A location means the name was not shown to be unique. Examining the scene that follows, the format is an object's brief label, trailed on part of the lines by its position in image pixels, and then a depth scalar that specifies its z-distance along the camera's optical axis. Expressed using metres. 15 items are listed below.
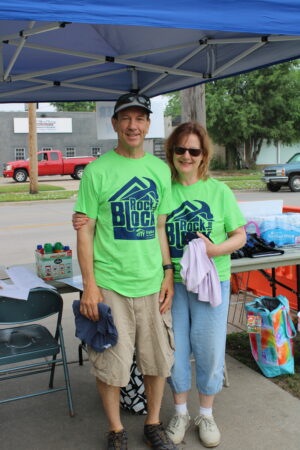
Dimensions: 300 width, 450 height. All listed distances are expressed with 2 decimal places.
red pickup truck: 29.09
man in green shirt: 2.57
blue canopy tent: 2.14
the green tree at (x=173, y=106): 36.84
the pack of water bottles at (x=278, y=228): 4.07
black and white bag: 3.33
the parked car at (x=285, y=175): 19.88
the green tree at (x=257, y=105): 31.88
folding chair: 3.10
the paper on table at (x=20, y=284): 3.06
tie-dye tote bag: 3.78
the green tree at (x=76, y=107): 66.12
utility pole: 19.48
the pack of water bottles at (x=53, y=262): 3.50
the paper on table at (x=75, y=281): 3.24
